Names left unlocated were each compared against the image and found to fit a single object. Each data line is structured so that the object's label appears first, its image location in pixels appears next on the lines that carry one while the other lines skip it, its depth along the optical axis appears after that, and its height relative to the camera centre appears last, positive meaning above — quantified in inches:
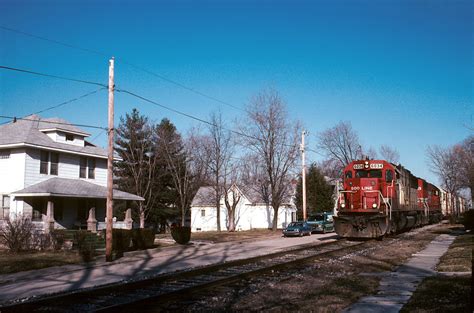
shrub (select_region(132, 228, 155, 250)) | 951.3 -66.8
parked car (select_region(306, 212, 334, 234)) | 1523.6 -56.7
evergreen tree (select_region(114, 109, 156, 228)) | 1939.0 +198.1
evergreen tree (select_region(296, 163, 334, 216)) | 2283.5 +61.6
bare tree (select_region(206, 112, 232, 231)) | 1920.5 +188.4
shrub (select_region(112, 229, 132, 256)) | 879.1 -64.6
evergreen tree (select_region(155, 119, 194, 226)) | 1916.3 +190.5
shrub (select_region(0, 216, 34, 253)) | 871.7 -55.3
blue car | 1391.5 -71.8
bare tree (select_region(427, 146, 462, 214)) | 2773.1 +201.5
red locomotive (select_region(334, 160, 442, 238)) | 986.7 +13.2
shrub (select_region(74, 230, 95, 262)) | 767.1 -72.1
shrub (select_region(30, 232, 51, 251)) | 915.4 -68.9
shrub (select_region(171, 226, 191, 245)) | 1073.1 -65.0
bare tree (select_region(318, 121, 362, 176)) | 2733.8 +327.0
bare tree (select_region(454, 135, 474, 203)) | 1878.1 +228.4
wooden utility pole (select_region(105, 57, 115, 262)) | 759.7 +62.9
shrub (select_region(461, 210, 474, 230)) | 1270.3 -41.1
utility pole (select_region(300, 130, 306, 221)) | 1523.0 +152.0
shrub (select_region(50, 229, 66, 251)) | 926.4 -68.1
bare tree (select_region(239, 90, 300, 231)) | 1733.5 +195.0
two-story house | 1110.4 +85.7
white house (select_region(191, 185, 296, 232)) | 2380.7 -34.9
